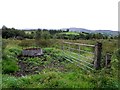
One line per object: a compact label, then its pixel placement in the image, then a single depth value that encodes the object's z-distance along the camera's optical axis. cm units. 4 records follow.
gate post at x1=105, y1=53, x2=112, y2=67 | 341
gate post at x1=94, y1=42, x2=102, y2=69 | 330
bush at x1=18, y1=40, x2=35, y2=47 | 861
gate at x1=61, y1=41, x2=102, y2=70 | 331
